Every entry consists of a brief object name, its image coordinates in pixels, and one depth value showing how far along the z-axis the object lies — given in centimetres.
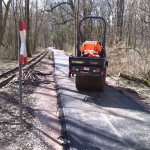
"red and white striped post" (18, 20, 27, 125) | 387
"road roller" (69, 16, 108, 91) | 617
